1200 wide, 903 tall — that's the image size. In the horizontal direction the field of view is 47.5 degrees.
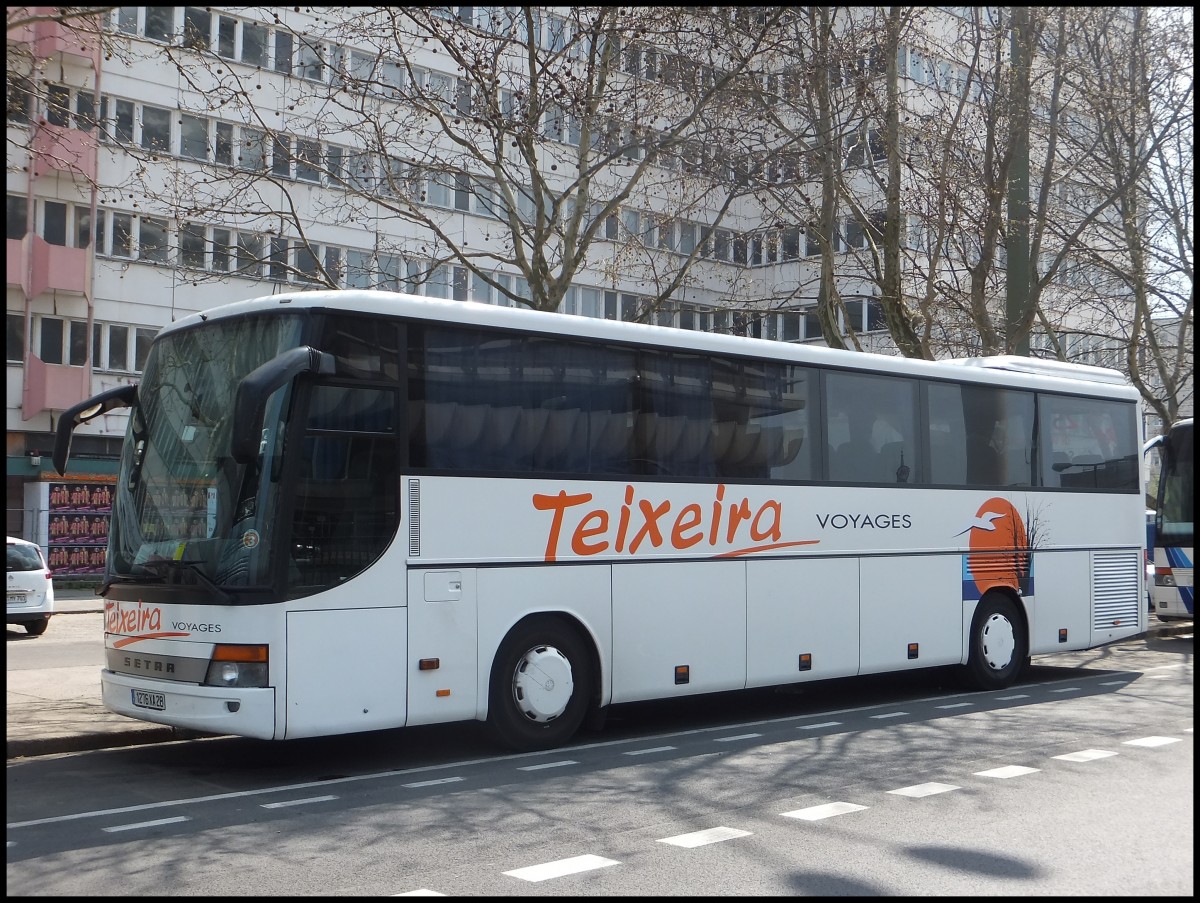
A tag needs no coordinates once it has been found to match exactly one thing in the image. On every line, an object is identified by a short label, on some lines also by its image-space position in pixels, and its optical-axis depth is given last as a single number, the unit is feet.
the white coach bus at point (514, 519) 30.40
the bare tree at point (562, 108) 52.03
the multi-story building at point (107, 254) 118.21
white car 71.15
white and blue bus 72.90
